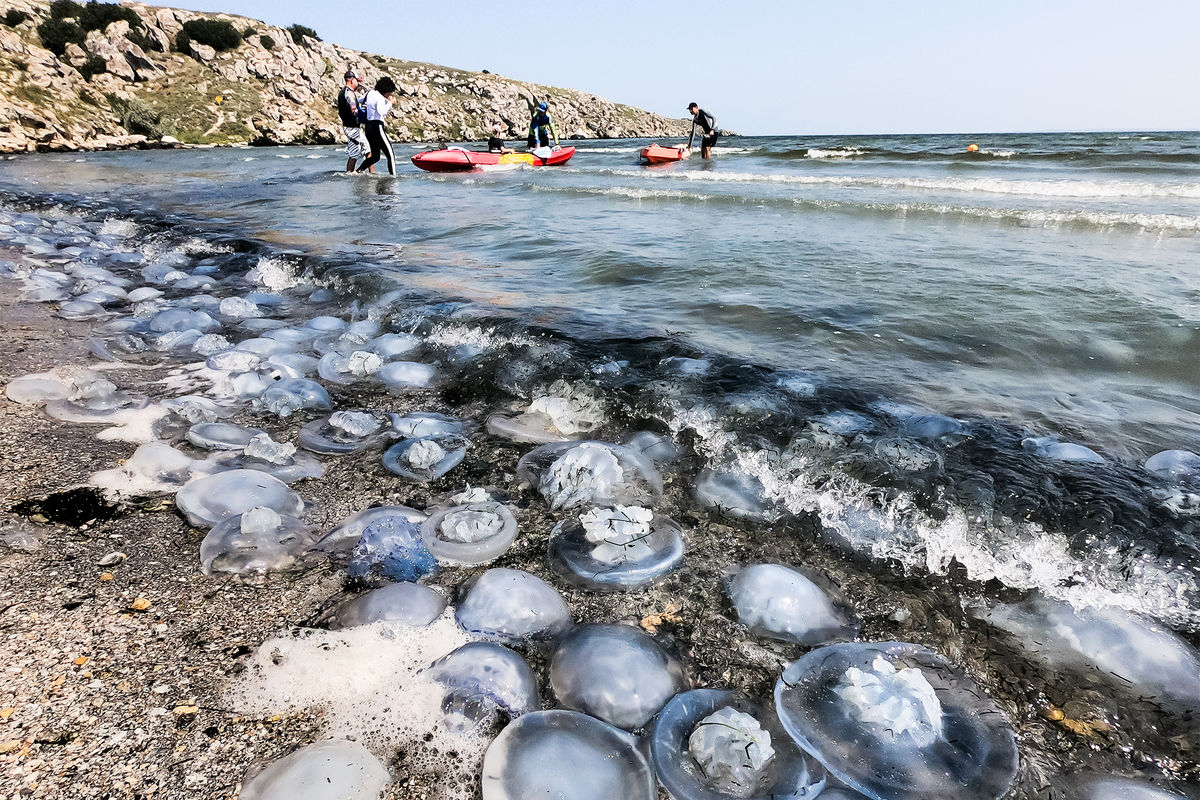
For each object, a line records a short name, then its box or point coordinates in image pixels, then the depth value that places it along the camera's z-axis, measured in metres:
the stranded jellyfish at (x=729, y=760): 1.02
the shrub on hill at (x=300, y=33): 56.59
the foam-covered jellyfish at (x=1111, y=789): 1.04
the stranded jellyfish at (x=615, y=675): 1.17
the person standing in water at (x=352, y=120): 12.71
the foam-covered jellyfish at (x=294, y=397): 2.44
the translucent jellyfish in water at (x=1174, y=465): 2.05
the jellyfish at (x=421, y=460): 2.04
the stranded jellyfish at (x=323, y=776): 0.96
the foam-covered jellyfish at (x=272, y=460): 1.99
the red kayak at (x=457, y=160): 16.47
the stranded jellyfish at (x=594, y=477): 1.90
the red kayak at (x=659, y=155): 19.67
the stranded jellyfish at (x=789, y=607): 1.39
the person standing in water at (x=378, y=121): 12.39
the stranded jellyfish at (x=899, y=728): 1.04
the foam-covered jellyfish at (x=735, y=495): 1.89
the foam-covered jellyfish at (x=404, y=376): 2.77
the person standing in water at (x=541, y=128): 20.25
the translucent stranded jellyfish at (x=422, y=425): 2.30
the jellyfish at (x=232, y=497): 1.69
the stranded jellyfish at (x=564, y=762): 0.99
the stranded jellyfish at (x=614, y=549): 1.55
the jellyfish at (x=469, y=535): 1.61
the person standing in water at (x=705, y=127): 21.34
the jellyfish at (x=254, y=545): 1.54
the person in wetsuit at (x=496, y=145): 18.64
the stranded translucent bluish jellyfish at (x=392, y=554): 1.55
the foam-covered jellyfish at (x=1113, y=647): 1.26
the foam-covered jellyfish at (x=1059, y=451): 2.16
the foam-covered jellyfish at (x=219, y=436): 2.10
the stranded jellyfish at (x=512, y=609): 1.36
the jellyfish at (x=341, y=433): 2.19
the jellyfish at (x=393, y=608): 1.37
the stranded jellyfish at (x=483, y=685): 1.14
